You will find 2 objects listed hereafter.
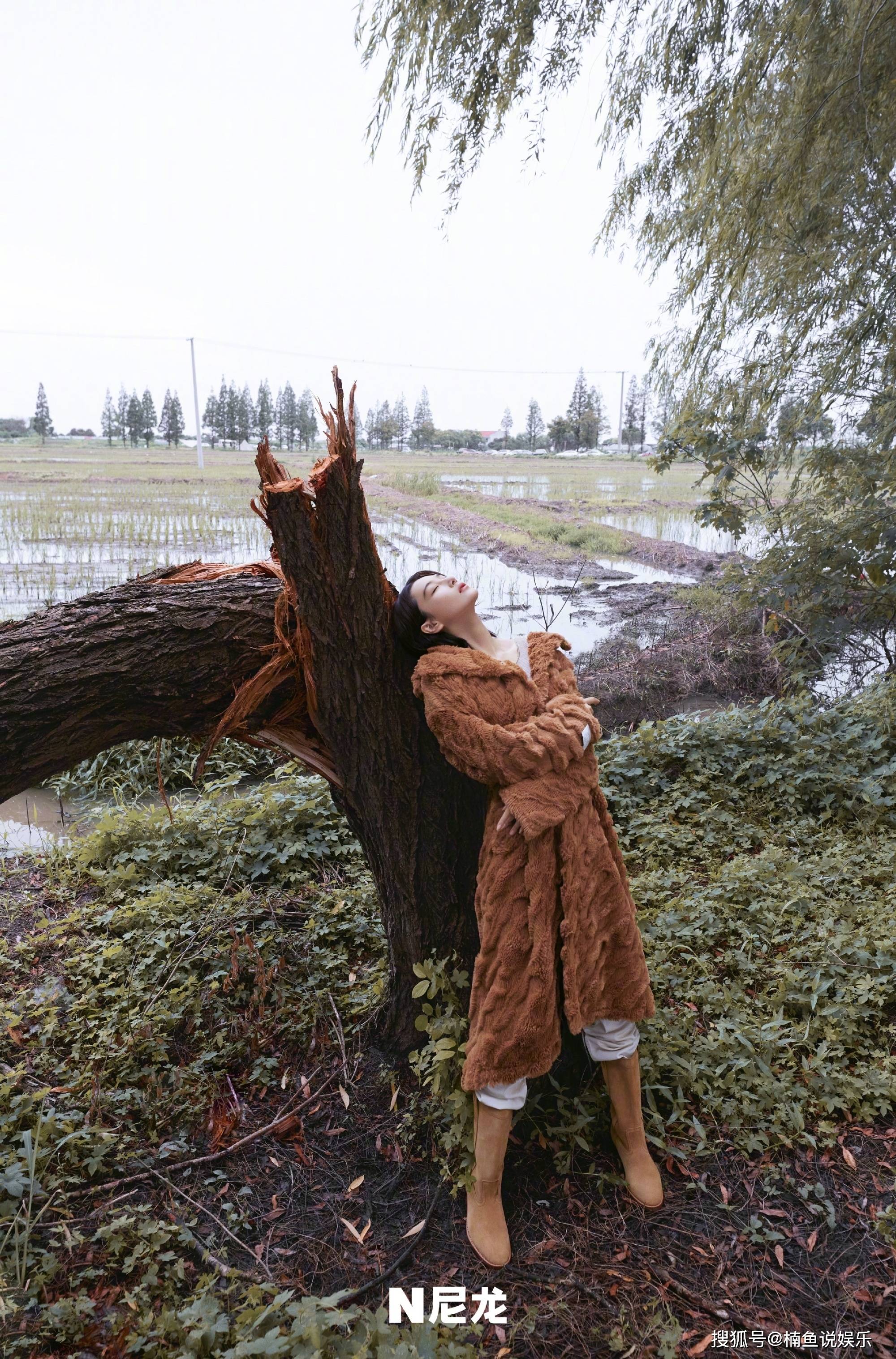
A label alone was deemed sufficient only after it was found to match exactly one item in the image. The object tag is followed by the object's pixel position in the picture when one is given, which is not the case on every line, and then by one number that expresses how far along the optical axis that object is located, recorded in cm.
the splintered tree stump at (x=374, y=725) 164
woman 158
